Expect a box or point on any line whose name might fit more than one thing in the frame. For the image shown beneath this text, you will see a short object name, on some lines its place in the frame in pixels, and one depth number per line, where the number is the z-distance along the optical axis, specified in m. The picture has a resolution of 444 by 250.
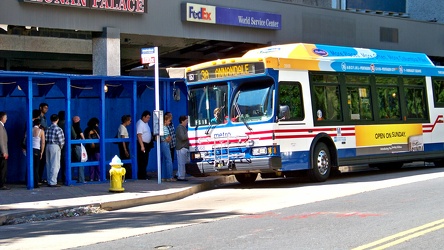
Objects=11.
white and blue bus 17.78
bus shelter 18.12
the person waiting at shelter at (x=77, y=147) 19.03
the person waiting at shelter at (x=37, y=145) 17.89
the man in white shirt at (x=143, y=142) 20.28
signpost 18.64
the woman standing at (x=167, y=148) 20.33
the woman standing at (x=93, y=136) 19.53
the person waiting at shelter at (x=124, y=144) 20.00
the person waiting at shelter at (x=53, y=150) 18.16
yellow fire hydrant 17.23
